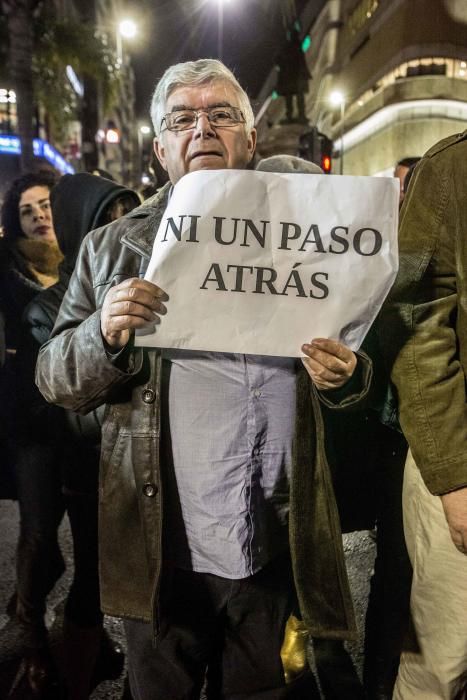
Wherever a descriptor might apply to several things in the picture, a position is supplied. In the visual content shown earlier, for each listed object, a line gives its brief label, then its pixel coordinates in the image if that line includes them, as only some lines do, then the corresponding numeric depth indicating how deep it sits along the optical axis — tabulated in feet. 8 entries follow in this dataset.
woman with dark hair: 9.09
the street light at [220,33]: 150.84
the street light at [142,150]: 221.54
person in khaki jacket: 4.75
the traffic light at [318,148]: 43.16
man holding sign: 4.89
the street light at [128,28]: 80.02
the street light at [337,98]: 129.18
